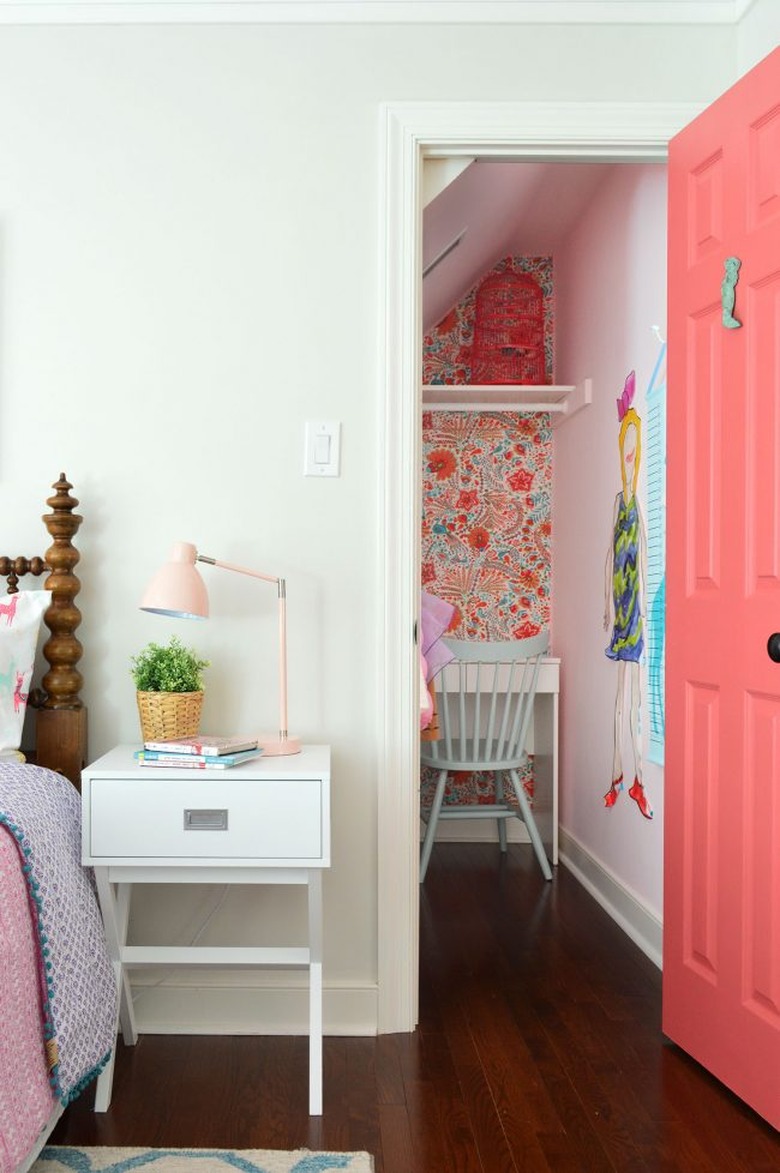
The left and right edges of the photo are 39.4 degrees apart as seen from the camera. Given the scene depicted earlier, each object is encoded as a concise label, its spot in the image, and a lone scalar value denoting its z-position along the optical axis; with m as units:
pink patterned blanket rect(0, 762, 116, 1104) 1.81
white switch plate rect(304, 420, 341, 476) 2.53
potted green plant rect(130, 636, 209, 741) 2.31
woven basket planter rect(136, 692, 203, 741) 2.31
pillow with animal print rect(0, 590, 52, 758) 2.33
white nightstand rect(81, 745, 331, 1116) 2.12
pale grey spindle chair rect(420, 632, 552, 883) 4.05
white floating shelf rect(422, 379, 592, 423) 4.47
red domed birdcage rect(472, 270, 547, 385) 4.79
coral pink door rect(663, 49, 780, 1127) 2.07
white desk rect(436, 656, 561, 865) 4.32
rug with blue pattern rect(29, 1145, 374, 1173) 1.84
